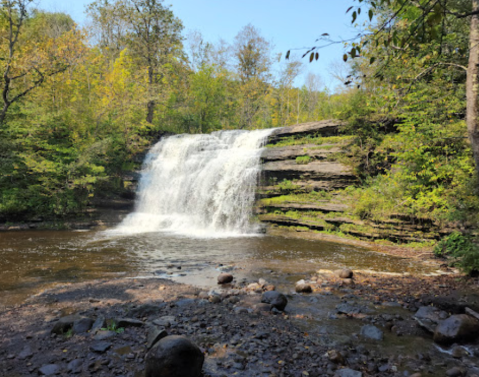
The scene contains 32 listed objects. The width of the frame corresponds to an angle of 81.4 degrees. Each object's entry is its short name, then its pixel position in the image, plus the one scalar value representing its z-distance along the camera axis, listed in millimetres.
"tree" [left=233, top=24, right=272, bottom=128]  30953
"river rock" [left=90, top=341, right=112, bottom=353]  3081
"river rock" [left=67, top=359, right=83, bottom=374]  2719
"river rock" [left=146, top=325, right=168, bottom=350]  3133
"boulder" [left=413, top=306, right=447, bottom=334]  3876
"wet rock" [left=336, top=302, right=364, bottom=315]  4443
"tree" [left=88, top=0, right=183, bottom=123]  25344
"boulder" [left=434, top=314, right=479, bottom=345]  3449
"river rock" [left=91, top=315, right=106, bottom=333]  3541
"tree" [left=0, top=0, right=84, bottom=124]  12695
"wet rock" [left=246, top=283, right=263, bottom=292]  5567
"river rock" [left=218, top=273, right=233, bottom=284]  6066
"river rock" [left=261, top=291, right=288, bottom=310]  4581
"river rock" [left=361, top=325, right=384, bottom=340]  3668
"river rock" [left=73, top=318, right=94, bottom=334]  3484
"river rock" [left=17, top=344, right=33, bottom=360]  2967
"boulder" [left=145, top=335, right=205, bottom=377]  2566
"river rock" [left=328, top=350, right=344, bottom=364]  3055
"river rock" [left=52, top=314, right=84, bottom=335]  3490
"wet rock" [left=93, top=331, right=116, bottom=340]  3334
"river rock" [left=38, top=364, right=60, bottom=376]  2685
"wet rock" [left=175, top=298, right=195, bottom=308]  4522
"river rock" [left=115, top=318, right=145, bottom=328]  3652
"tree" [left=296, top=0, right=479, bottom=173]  2506
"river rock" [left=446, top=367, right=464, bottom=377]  2855
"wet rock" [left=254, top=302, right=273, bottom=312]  4469
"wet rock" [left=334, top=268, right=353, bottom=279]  6362
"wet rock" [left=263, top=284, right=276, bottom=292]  5600
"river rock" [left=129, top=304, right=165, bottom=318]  4109
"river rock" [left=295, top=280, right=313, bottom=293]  5496
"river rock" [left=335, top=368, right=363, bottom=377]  2797
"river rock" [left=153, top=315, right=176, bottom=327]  3742
